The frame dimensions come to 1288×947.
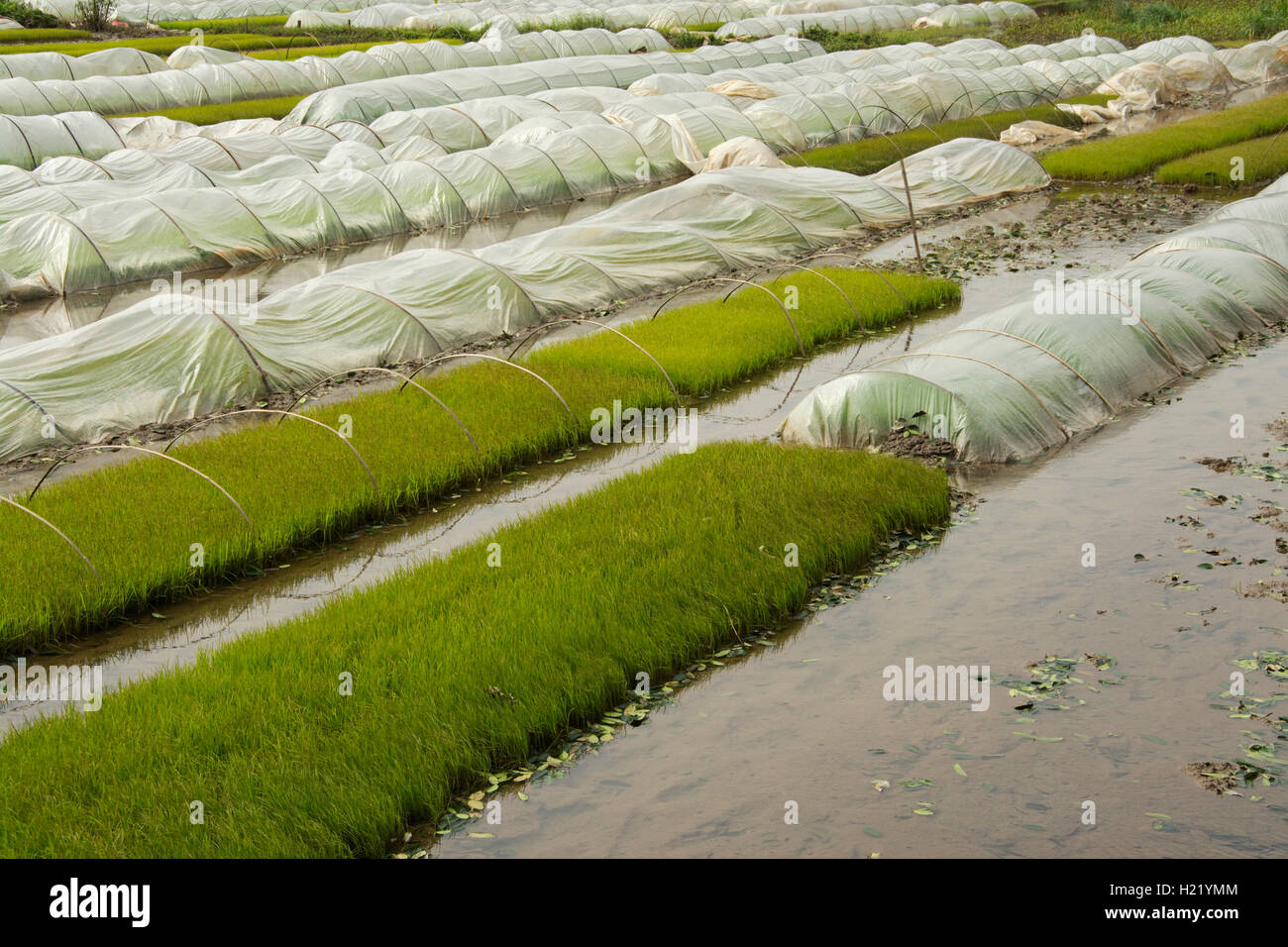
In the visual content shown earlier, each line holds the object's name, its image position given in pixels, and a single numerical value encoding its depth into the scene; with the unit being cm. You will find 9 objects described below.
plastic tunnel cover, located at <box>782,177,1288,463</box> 1025
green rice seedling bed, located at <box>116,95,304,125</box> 2764
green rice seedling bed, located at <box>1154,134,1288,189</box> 2089
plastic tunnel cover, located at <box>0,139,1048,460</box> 1136
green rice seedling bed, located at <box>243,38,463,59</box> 3588
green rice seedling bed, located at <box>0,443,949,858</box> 549
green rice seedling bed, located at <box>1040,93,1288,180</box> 2223
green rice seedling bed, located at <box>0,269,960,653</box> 809
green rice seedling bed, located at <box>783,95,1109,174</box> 2336
